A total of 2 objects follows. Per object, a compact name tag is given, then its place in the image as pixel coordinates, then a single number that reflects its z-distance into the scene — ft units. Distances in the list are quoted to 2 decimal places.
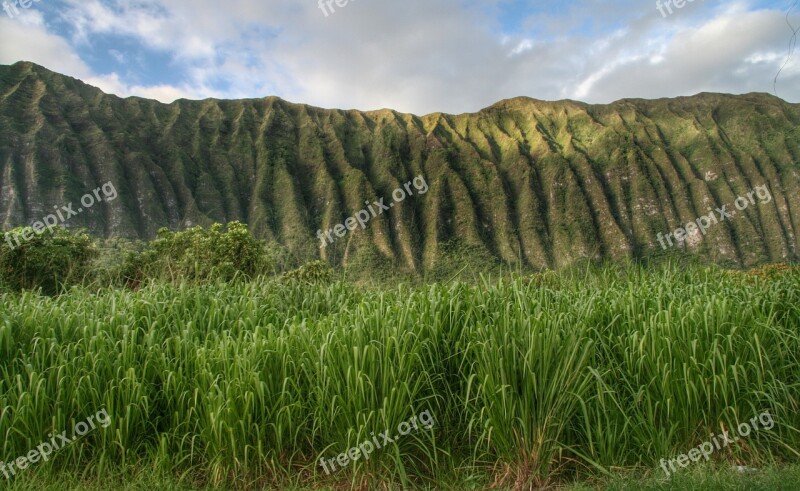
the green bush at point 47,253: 34.85
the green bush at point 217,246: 80.23
